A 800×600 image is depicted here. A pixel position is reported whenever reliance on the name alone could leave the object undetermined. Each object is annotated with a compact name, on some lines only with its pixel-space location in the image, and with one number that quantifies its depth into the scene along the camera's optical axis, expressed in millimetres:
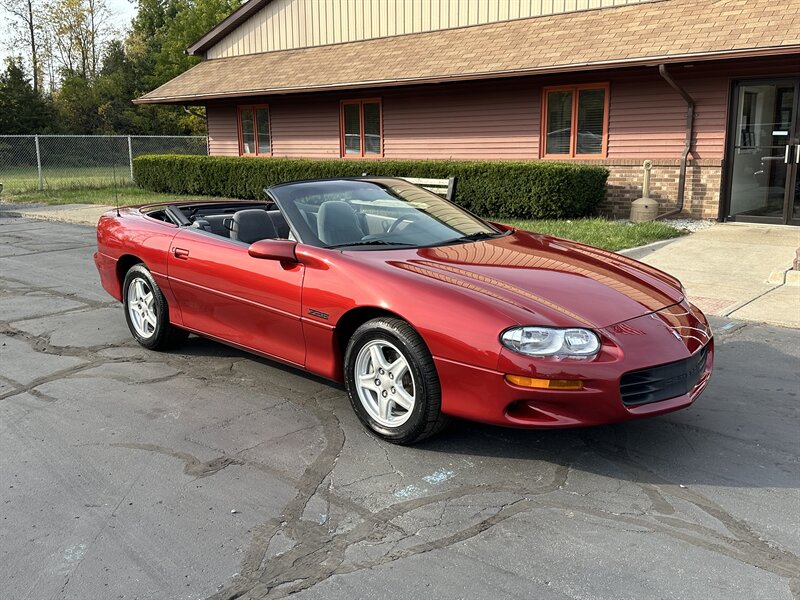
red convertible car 3506
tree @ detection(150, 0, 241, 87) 47625
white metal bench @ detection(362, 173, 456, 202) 13345
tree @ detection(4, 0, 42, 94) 56188
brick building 12352
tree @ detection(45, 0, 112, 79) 56688
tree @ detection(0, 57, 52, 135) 42344
